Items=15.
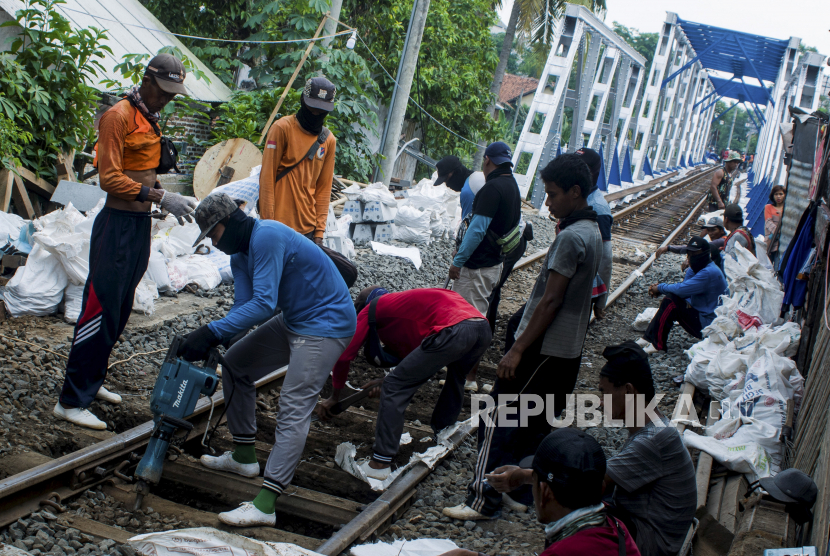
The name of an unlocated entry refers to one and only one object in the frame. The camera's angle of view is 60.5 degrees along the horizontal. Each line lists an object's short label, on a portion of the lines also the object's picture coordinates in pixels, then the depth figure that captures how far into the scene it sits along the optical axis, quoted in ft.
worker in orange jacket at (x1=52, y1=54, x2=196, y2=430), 13.34
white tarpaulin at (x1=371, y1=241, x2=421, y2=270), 33.91
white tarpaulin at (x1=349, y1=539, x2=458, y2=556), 10.60
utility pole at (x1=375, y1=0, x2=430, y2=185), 43.70
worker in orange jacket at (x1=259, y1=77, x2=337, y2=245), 16.55
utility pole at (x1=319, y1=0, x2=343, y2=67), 45.08
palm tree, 81.25
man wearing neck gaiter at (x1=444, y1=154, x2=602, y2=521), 11.64
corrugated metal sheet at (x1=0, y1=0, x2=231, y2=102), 38.17
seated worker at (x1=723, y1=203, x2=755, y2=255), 27.96
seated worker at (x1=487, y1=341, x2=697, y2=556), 9.21
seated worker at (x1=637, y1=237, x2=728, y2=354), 23.38
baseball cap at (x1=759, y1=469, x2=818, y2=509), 10.51
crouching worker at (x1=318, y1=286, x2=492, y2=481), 13.10
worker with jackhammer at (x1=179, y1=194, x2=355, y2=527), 11.10
